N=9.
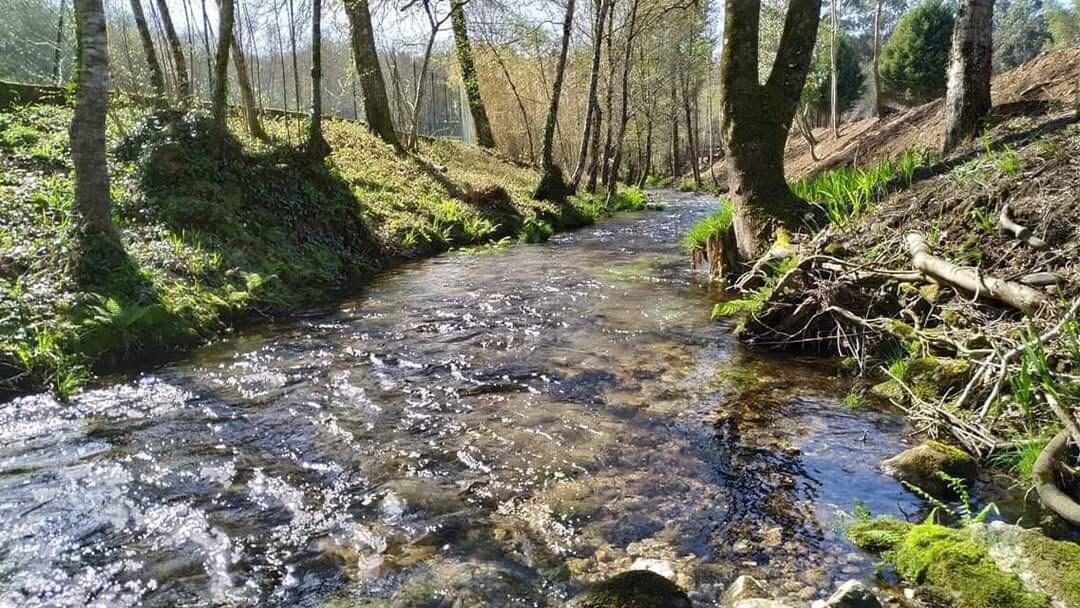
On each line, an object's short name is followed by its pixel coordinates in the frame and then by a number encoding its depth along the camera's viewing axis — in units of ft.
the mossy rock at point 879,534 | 9.68
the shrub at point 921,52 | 94.68
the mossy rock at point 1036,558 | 7.77
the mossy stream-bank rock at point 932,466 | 11.44
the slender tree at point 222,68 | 34.60
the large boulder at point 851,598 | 8.25
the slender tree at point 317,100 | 39.63
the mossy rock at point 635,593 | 8.17
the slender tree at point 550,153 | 58.95
